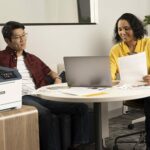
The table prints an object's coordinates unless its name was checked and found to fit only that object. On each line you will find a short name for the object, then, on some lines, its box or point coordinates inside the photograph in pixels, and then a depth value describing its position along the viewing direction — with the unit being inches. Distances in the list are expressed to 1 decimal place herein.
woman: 171.2
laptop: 129.5
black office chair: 165.3
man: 156.5
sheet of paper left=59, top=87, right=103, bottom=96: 123.4
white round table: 116.5
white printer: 113.1
